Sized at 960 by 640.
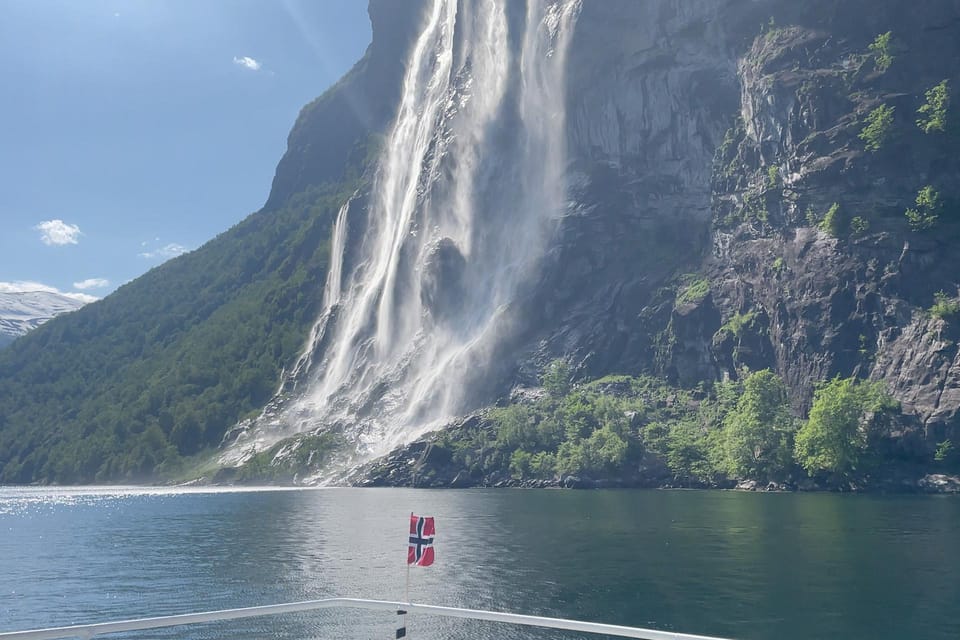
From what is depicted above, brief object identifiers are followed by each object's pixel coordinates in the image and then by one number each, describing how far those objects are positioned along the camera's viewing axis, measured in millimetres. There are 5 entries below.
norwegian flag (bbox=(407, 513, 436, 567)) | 19062
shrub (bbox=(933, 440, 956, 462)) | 81188
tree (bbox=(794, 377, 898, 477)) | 84375
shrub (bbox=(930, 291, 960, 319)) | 88562
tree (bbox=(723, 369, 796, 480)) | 91062
